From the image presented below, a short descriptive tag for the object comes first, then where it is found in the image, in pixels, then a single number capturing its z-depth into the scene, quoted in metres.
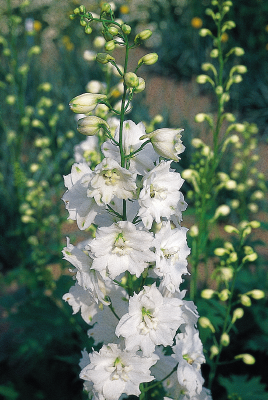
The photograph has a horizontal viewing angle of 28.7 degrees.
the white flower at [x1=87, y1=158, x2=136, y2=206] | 0.41
